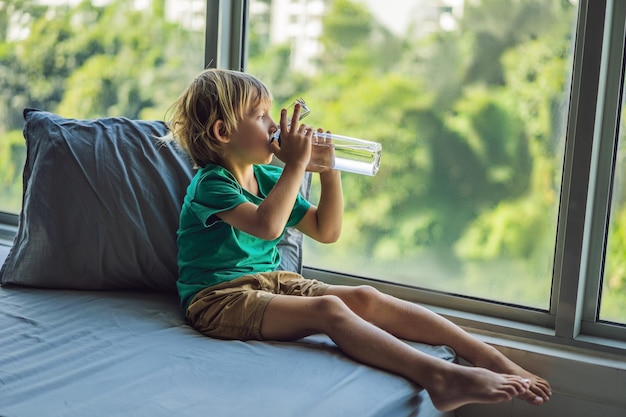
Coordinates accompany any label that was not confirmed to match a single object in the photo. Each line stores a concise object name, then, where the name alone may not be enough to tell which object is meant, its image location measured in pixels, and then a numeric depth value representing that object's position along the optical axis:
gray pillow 1.82
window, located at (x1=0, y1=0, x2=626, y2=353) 1.69
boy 1.48
